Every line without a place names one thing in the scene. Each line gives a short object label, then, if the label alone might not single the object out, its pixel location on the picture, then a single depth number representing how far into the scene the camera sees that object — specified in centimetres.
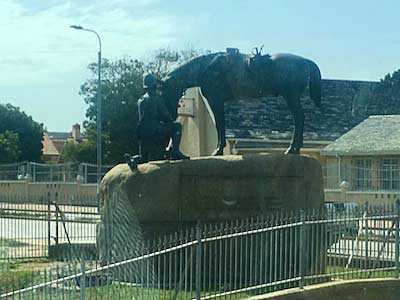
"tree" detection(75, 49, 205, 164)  6338
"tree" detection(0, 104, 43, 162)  7316
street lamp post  3863
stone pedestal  1372
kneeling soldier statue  1462
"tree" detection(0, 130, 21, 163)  6469
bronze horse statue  1470
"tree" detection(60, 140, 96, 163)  6681
